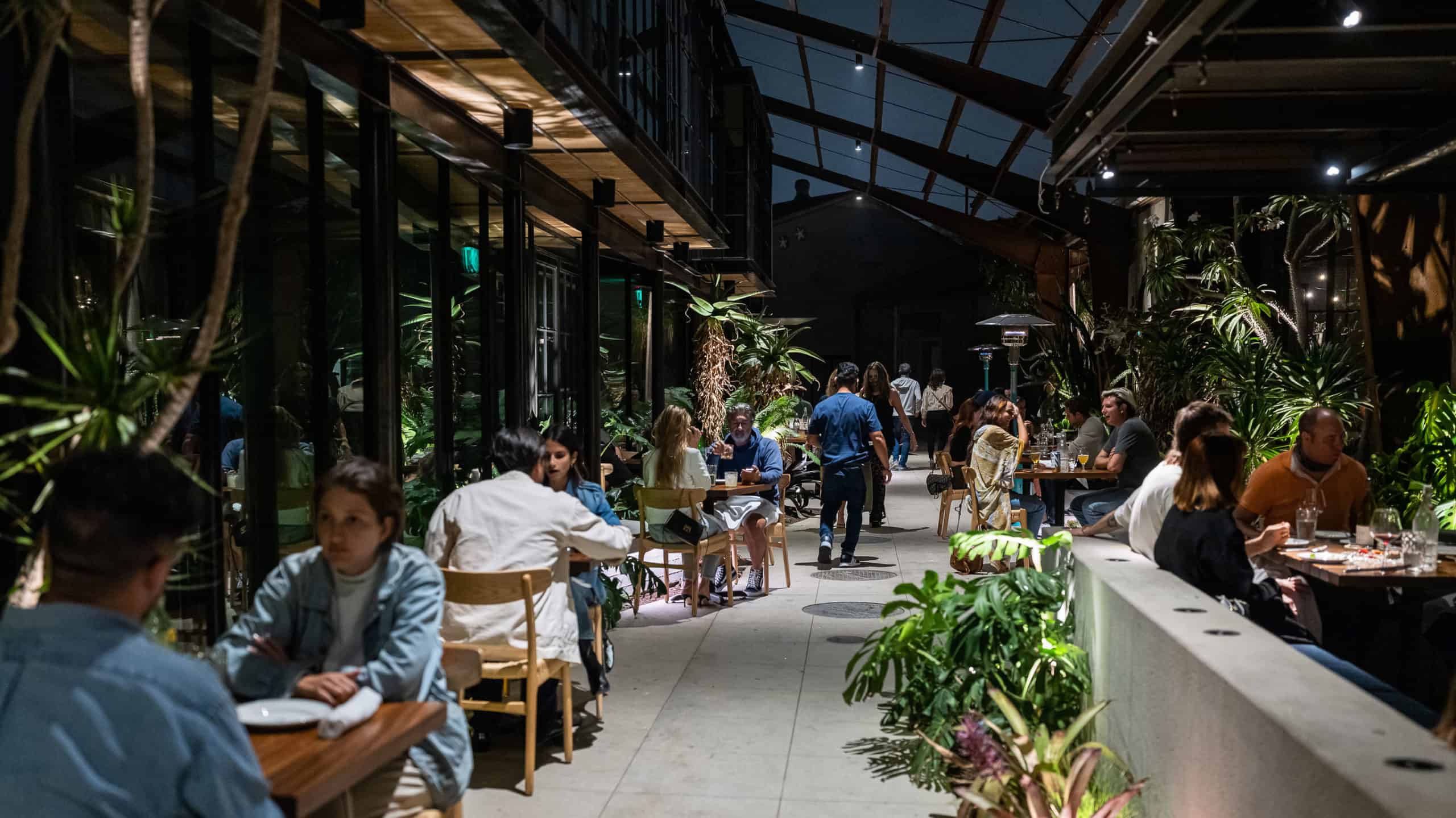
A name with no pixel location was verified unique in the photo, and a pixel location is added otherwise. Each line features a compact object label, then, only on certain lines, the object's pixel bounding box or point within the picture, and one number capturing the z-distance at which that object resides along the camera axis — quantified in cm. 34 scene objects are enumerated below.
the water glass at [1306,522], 523
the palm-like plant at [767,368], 1364
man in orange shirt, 570
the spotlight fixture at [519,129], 602
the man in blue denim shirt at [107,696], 164
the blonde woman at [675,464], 786
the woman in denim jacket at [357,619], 297
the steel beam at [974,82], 1181
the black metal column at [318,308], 462
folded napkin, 256
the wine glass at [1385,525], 497
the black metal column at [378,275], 498
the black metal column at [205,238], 368
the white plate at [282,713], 258
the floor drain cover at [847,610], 782
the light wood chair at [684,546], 740
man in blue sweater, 853
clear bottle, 463
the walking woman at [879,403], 1158
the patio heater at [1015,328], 1380
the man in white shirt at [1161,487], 488
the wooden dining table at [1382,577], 448
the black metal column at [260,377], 419
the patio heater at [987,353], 2039
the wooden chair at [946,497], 1120
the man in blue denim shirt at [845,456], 962
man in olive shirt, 802
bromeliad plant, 328
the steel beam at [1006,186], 1517
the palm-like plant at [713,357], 1387
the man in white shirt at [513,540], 461
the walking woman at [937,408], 1895
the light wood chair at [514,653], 428
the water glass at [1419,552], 463
